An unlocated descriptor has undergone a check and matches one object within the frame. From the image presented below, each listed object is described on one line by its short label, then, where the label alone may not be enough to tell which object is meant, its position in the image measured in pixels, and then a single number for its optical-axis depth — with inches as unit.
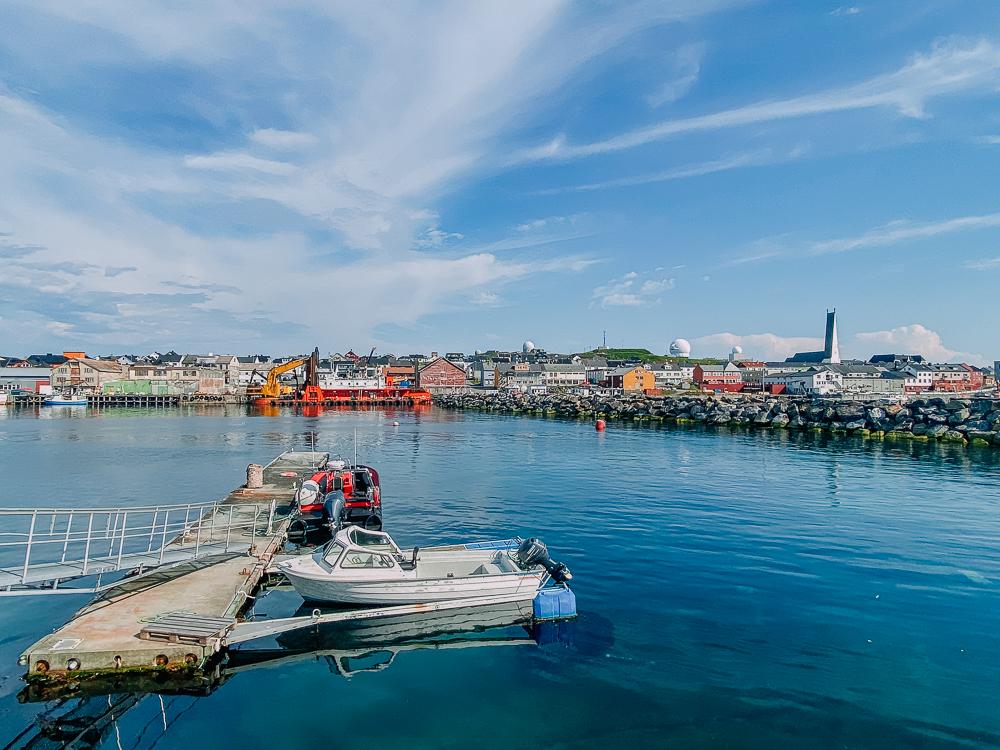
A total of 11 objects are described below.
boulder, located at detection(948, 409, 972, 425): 2308.2
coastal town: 5128.0
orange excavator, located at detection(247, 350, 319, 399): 5344.5
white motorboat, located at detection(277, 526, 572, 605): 596.7
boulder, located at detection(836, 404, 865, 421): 2583.7
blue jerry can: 595.2
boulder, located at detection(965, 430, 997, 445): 2069.4
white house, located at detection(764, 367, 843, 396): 4815.5
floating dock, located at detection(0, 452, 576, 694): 446.9
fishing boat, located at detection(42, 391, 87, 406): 4963.1
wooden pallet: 466.9
